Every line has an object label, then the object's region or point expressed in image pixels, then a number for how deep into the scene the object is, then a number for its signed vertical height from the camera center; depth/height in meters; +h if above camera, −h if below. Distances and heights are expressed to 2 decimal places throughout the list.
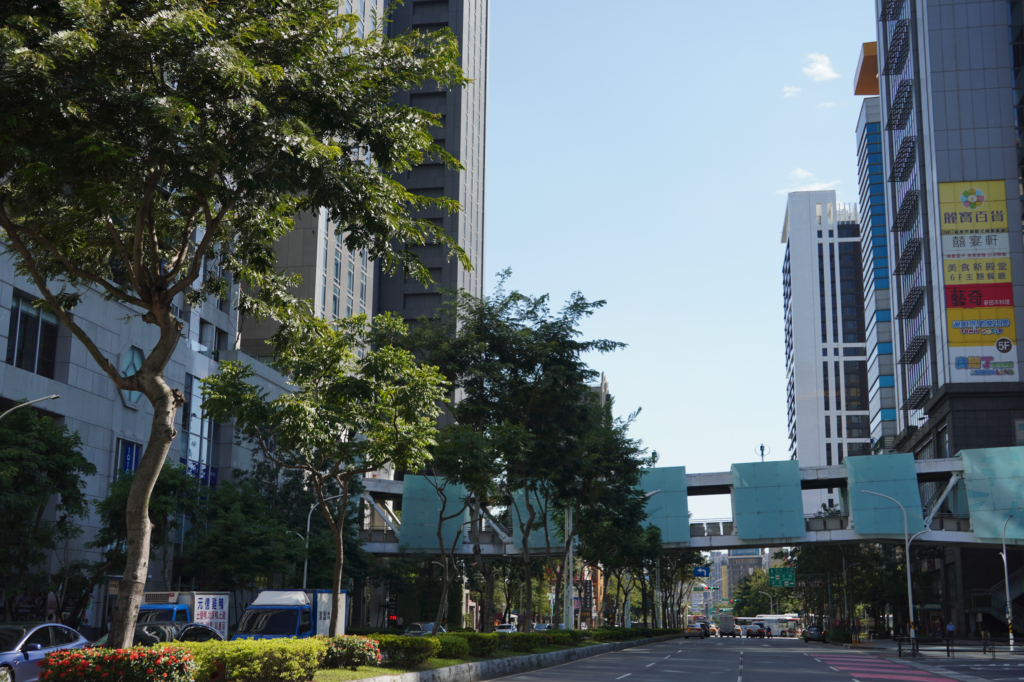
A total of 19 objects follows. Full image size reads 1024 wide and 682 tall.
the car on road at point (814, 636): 81.31 -9.17
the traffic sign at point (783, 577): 104.00 -5.58
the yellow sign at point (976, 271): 75.00 +19.83
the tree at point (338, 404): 20.62 +2.48
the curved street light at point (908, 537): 57.76 -0.62
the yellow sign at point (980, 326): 74.31 +15.48
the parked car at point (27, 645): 18.20 -2.61
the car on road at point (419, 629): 56.73 -6.59
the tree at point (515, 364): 35.06 +5.68
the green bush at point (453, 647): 24.77 -3.25
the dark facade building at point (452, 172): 107.25 +41.04
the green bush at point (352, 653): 19.41 -2.73
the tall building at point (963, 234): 74.44 +23.38
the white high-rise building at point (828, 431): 196.38 +19.26
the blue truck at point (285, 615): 28.77 -2.92
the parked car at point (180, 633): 27.90 -3.38
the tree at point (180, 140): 12.57 +5.25
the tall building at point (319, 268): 79.81 +21.23
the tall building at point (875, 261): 136.50 +39.55
